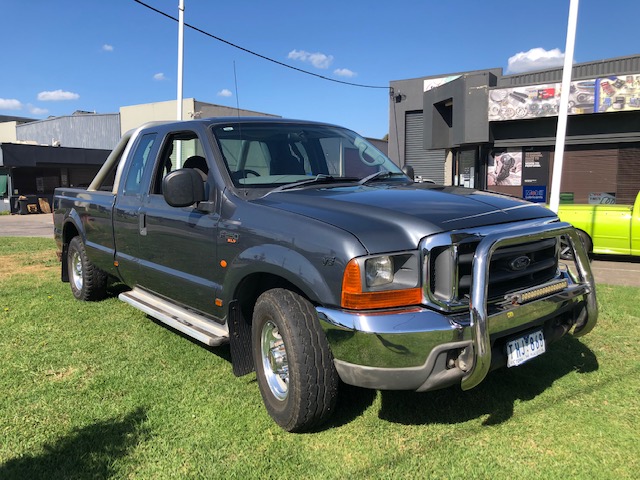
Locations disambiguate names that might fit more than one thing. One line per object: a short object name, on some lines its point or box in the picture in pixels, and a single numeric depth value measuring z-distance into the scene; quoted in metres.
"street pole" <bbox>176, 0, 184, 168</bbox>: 15.29
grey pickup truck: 2.66
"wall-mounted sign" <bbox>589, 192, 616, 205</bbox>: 15.79
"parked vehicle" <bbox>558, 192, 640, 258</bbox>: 9.22
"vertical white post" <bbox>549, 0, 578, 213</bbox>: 9.24
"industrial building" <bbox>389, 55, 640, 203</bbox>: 14.80
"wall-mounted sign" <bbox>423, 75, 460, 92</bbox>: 24.13
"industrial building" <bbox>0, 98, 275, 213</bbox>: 28.58
